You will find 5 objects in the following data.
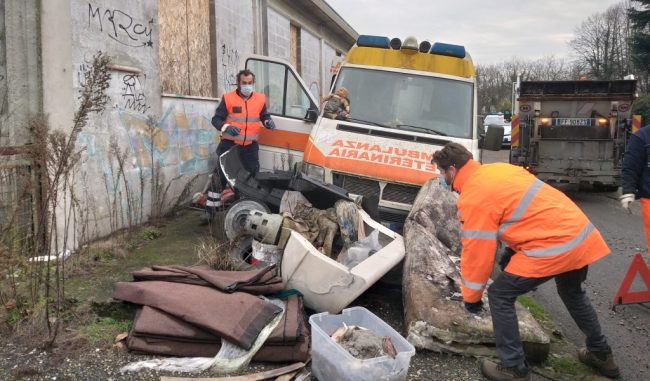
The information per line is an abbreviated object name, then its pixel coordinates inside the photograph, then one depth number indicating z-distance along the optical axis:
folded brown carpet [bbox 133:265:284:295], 4.12
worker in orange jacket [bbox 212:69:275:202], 7.10
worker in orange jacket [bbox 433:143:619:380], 3.30
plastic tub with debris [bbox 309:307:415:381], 3.15
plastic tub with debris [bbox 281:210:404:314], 4.16
